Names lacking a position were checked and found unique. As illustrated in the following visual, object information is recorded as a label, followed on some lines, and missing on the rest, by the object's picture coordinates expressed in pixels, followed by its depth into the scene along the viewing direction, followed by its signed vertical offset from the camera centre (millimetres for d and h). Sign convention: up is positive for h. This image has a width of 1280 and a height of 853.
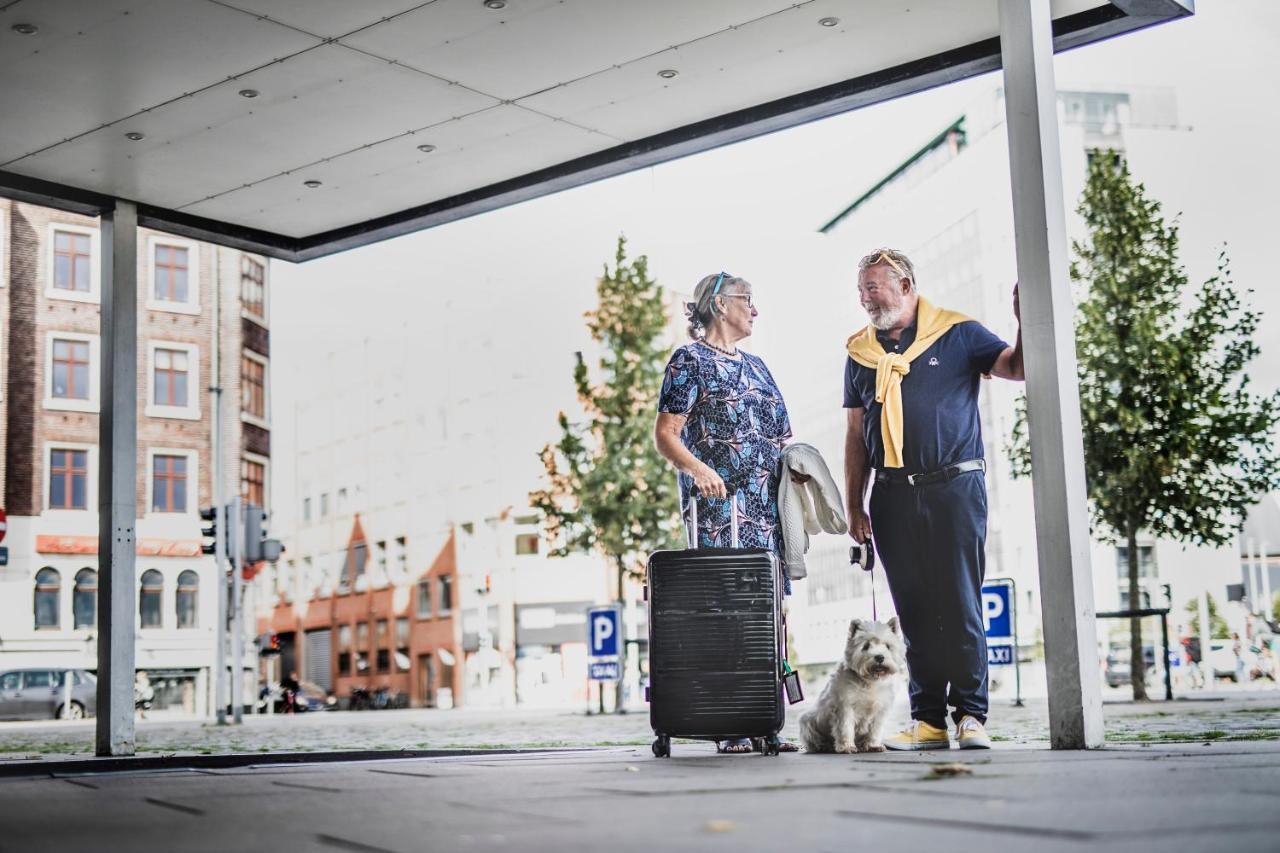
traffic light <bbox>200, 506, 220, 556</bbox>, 26503 +1851
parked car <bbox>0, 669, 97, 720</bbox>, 37188 -1219
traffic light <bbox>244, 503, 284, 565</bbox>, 25672 +1590
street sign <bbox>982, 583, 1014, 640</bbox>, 17438 +13
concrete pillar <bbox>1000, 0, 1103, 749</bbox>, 7305 +960
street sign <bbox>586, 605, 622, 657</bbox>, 24172 -78
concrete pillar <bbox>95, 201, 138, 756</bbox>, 11398 +1037
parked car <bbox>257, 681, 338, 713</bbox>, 51600 -2428
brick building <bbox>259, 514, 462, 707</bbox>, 76312 +571
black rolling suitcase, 7531 -113
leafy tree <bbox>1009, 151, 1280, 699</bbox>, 23047 +3218
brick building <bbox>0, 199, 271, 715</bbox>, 45531 +6061
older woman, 8242 +1076
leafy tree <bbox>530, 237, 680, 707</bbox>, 30453 +3438
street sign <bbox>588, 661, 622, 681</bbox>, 24031 -695
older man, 7844 +683
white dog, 7398 -366
